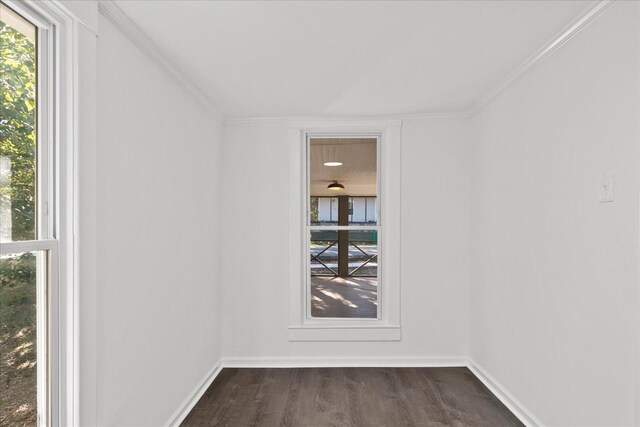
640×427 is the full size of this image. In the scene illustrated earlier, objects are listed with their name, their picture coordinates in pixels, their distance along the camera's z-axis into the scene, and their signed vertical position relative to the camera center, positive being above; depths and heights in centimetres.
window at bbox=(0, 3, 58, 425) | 146 -6
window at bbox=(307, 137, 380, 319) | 417 -17
